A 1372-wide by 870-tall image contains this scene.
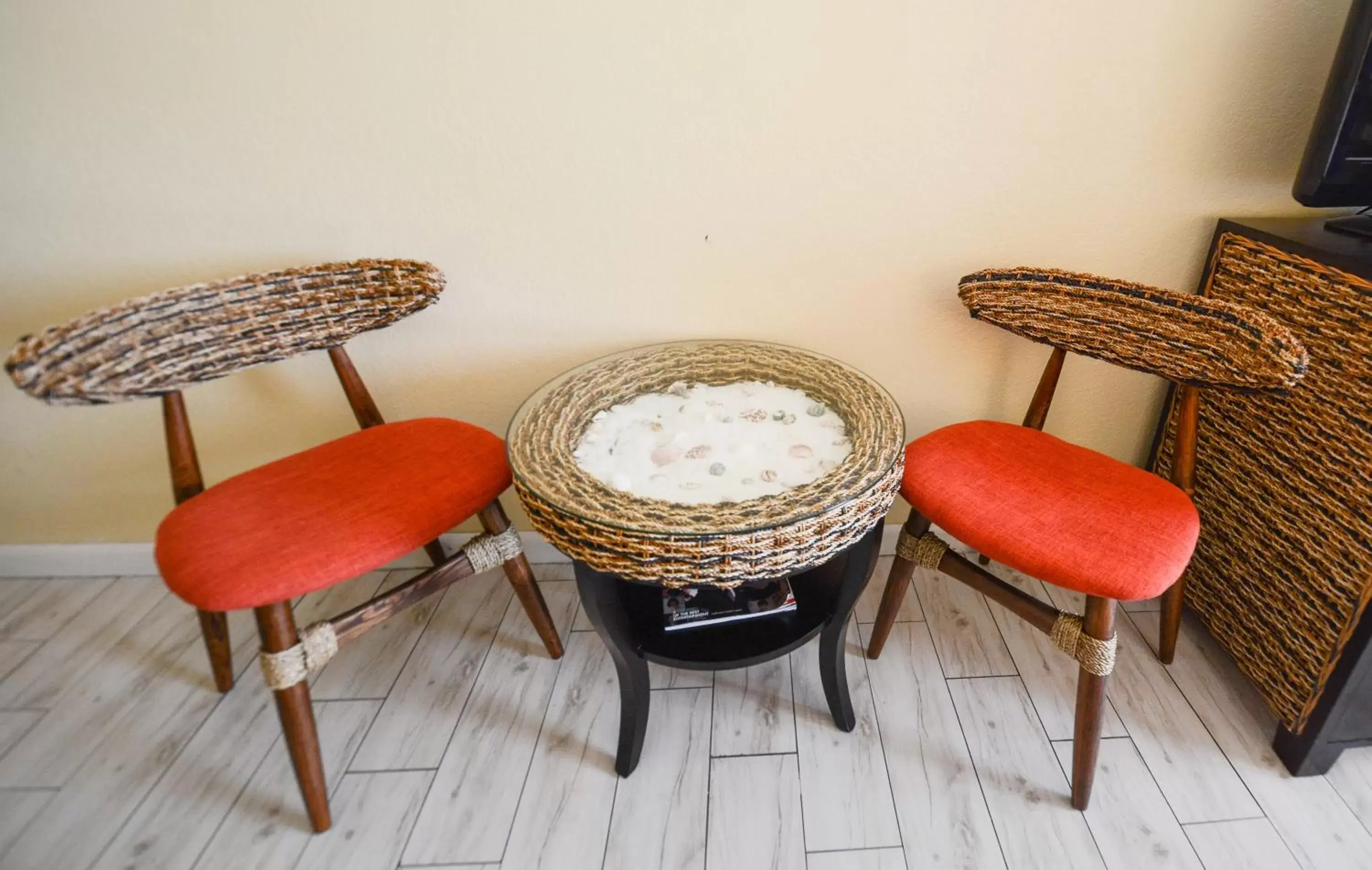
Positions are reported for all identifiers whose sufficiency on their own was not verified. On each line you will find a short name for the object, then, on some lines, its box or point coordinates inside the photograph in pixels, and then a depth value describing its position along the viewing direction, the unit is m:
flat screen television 1.15
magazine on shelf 1.30
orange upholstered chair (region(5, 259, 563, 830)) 1.12
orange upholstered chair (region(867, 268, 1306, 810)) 1.12
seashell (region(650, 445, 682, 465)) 1.21
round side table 1.00
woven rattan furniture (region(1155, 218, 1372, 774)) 1.16
